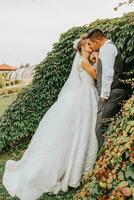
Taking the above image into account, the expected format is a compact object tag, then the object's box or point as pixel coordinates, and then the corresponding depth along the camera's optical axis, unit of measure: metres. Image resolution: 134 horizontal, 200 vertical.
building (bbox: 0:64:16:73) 84.03
